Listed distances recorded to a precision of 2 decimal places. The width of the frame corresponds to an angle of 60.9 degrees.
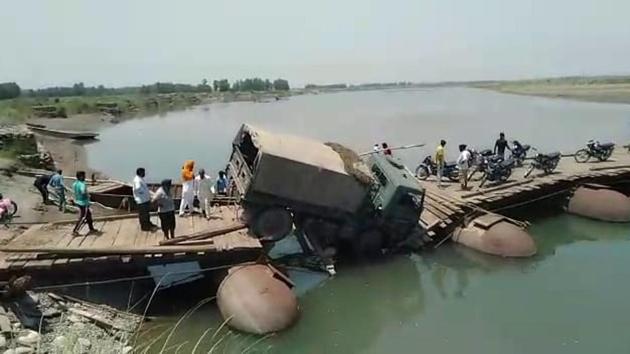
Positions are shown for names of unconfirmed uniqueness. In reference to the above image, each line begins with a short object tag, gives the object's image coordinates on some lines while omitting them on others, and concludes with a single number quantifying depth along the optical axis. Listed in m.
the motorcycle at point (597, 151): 27.33
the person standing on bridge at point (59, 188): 19.28
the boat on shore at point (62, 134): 55.62
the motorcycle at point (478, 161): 22.72
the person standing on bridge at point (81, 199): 13.42
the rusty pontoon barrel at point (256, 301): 12.16
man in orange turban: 15.16
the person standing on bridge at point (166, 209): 13.38
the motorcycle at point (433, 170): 23.17
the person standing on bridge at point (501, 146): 23.80
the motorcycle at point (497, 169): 22.36
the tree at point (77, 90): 188.75
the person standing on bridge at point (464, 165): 21.02
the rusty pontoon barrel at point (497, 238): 17.95
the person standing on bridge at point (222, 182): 20.06
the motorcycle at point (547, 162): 24.27
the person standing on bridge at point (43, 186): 20.50
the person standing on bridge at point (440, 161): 21.30
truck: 14.72
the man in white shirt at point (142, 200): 13.62
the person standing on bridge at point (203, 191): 15.79
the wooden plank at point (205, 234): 13.27
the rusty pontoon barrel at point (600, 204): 21.95
